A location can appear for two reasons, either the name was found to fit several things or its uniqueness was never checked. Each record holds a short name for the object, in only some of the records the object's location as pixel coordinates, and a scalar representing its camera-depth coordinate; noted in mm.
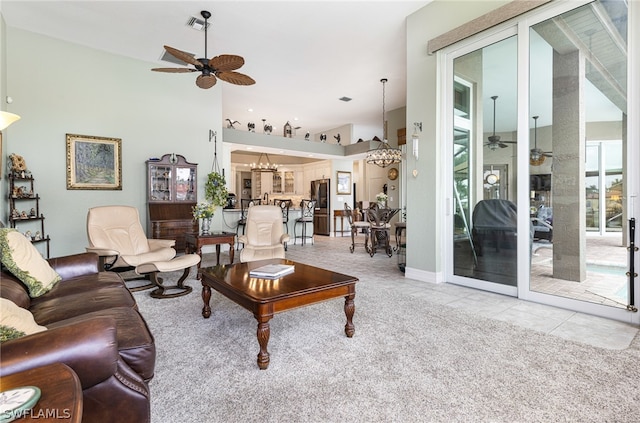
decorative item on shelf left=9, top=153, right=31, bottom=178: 4273
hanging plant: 5688
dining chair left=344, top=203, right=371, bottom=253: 6575
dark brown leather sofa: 1002
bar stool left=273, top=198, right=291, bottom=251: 7391
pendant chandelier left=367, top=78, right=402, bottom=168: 6644
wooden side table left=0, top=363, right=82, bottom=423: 711
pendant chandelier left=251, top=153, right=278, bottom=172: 10641
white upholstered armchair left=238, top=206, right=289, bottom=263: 4376
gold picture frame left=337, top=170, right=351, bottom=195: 10242
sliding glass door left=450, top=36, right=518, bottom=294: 3477
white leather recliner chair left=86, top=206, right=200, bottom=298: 3311
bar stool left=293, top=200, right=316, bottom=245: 7953
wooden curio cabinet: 5434
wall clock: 9148
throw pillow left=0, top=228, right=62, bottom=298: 1982
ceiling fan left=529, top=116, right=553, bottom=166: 3239
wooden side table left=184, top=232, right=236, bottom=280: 4371
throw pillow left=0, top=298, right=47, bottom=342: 1158
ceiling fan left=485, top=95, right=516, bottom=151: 3590
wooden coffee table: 1971
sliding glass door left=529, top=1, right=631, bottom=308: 2789
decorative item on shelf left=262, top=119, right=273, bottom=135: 8277
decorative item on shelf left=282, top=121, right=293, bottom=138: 8758
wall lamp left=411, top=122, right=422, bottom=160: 4207
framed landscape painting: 4969
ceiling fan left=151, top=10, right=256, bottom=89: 3498
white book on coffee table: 2496
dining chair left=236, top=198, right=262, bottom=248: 6941
